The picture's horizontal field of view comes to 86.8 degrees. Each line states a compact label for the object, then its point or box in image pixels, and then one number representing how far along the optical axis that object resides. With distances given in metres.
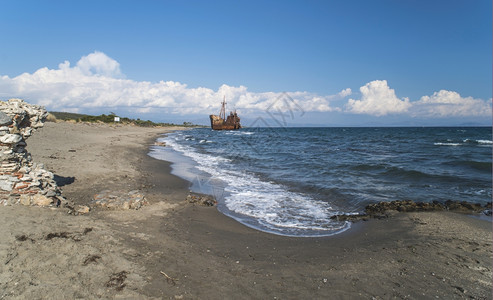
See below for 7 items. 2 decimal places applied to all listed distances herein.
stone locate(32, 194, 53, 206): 6.28
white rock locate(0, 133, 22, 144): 6.42
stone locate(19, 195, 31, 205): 6.14
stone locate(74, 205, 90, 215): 6.81
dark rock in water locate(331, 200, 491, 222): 8.97
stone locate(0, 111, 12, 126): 6.45
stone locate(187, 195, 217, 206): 9.54
